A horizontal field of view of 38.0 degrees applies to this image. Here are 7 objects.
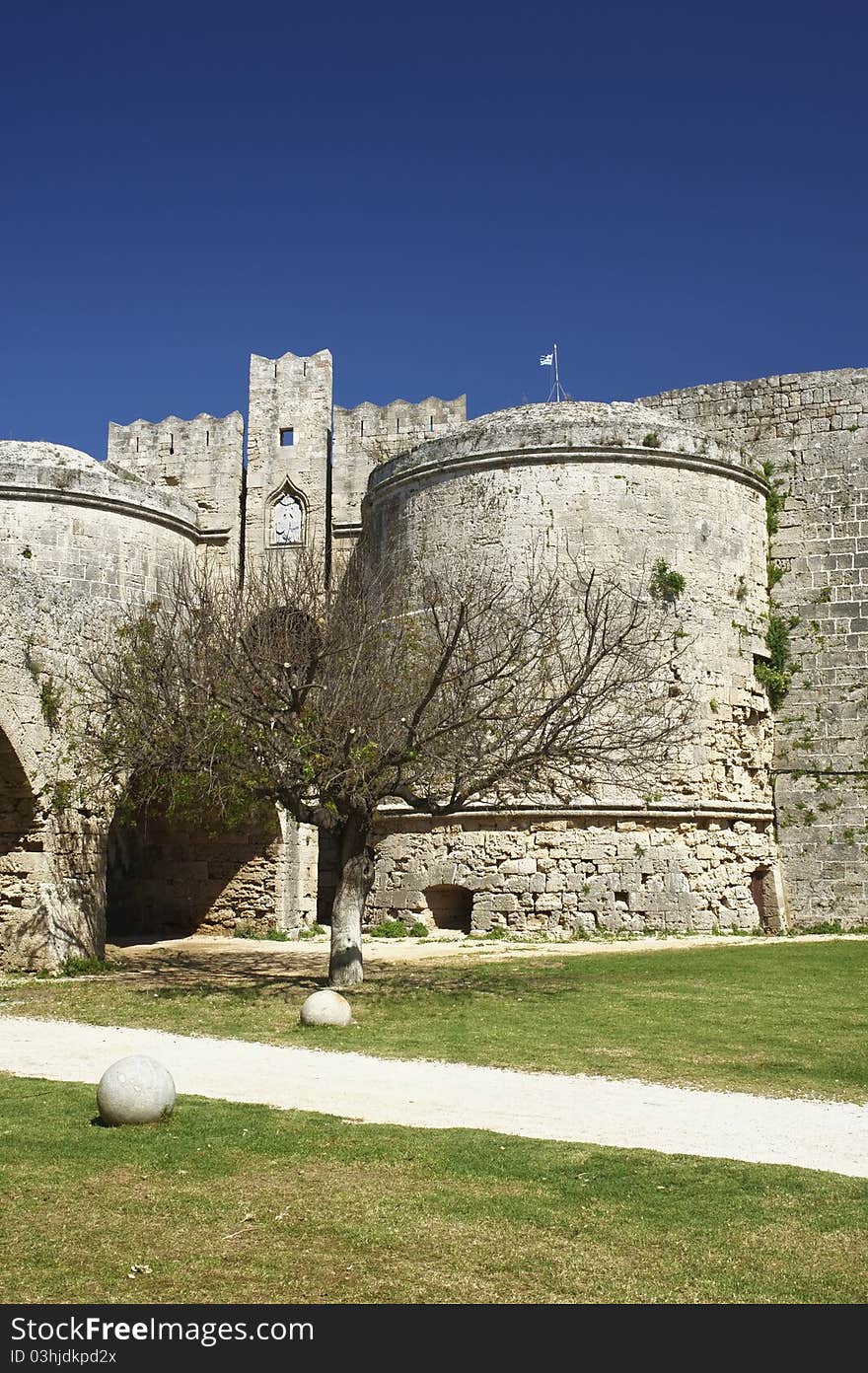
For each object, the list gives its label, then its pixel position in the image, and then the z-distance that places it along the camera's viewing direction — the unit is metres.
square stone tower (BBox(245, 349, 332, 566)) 29.11
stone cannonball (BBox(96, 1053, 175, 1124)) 7.14
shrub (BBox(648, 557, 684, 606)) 22.64
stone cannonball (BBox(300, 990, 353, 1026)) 11.42
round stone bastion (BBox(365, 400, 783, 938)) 21.61
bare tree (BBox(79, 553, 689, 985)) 14.39
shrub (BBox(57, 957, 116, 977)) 16.22
